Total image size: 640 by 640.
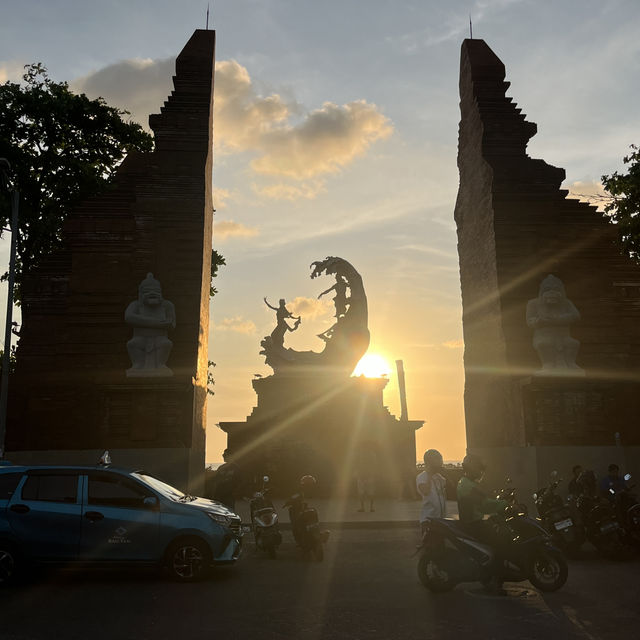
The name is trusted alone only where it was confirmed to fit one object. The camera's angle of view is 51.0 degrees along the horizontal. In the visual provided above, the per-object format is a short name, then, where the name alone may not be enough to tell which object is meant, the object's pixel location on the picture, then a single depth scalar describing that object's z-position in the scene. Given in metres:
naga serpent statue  26.55
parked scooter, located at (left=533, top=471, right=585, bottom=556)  10.34
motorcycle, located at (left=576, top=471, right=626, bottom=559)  10.23
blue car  8.45
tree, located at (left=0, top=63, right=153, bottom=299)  22.78
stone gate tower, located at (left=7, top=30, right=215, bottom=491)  15.53
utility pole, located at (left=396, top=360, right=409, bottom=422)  40.47
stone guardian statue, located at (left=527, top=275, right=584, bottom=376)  16.19
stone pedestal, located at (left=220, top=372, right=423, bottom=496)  23.73
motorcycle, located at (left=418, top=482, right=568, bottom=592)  7.52
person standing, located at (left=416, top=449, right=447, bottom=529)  8.13
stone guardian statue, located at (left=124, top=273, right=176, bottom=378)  15.89
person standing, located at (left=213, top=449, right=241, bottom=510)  12.83
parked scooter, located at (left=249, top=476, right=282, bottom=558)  10.65
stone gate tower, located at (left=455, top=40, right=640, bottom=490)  15.79
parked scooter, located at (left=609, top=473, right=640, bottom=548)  10.57
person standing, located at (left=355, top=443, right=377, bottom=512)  18.42
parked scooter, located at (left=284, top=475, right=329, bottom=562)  10.48
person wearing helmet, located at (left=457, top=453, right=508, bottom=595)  7.55
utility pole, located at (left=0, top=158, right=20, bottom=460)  14.92
